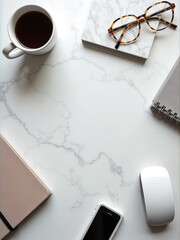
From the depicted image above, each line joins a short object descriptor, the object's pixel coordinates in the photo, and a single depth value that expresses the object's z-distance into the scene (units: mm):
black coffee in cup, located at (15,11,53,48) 583
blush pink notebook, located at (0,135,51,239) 612
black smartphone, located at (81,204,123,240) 608
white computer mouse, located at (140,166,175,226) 572
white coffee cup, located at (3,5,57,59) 562
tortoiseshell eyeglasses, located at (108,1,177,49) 602
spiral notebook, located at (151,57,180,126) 574
